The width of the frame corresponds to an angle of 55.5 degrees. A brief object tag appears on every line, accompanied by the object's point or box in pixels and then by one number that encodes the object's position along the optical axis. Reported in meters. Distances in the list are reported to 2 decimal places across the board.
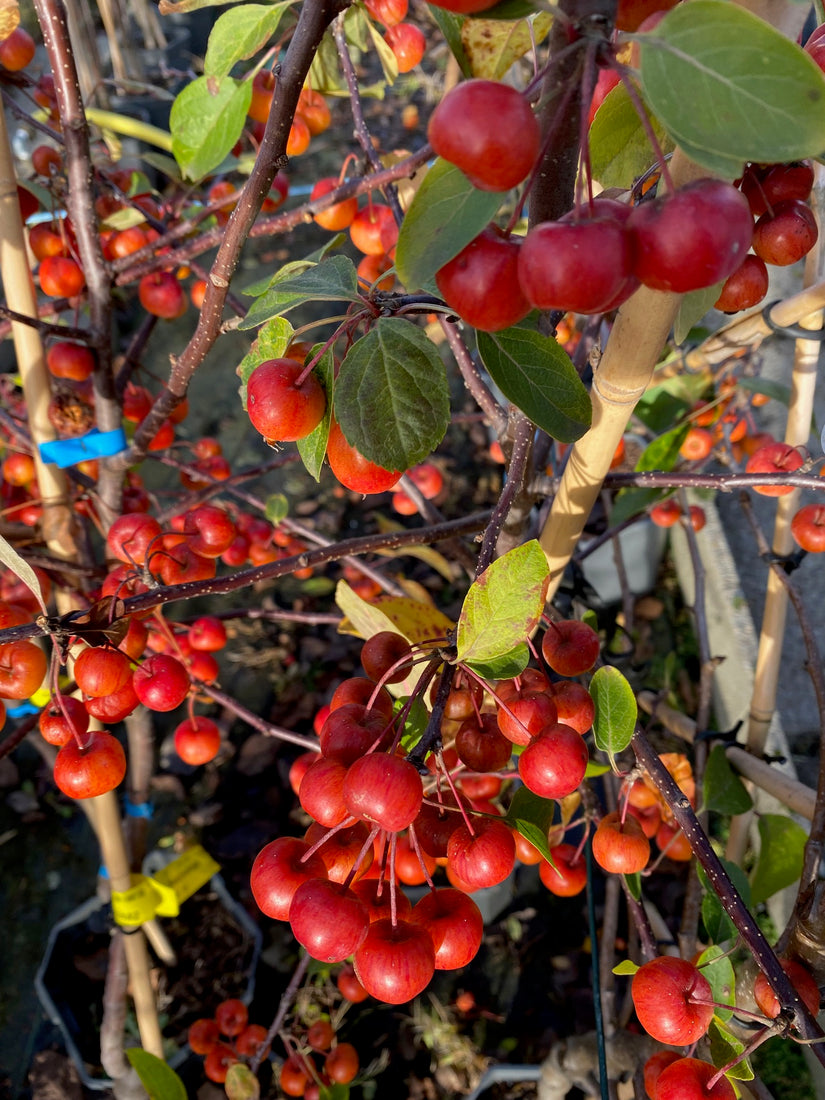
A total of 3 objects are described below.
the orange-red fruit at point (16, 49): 0.96
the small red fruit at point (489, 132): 0.31
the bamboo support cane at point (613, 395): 0.50
